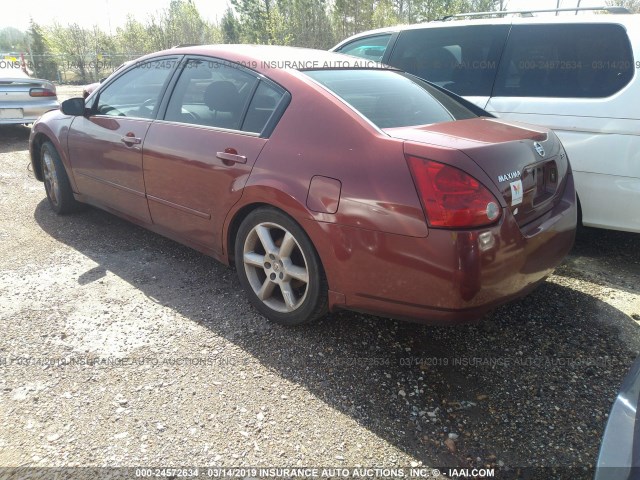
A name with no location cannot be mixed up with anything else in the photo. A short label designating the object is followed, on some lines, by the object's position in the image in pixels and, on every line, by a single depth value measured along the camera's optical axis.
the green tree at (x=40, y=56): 25.59
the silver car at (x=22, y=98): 7.79
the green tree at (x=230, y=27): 37.89
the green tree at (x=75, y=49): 26.80
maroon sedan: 2.12
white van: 3.32
